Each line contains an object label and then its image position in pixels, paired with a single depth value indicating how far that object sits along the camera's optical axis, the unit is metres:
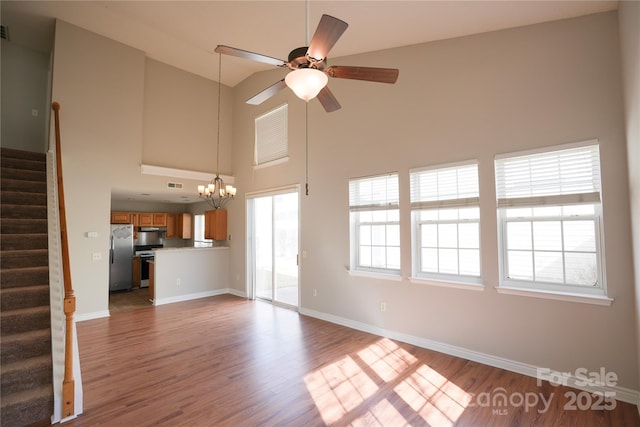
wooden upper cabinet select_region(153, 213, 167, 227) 8.34
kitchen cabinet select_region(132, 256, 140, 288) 7.50
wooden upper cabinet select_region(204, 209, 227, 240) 6.91
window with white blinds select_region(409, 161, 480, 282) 3.45
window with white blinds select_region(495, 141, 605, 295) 2.78
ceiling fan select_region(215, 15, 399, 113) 1.82
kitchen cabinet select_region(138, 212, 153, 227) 8.01
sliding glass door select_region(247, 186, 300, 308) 5.62
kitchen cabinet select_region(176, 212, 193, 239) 8.76
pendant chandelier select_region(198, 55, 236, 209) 5.19
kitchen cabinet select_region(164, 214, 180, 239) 8.70
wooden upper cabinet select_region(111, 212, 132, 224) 7.55
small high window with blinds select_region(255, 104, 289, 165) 5.74
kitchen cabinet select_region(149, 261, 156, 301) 5.89
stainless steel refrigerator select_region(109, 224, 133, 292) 6.85
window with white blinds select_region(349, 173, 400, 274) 4.14
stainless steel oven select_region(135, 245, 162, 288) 7.56
